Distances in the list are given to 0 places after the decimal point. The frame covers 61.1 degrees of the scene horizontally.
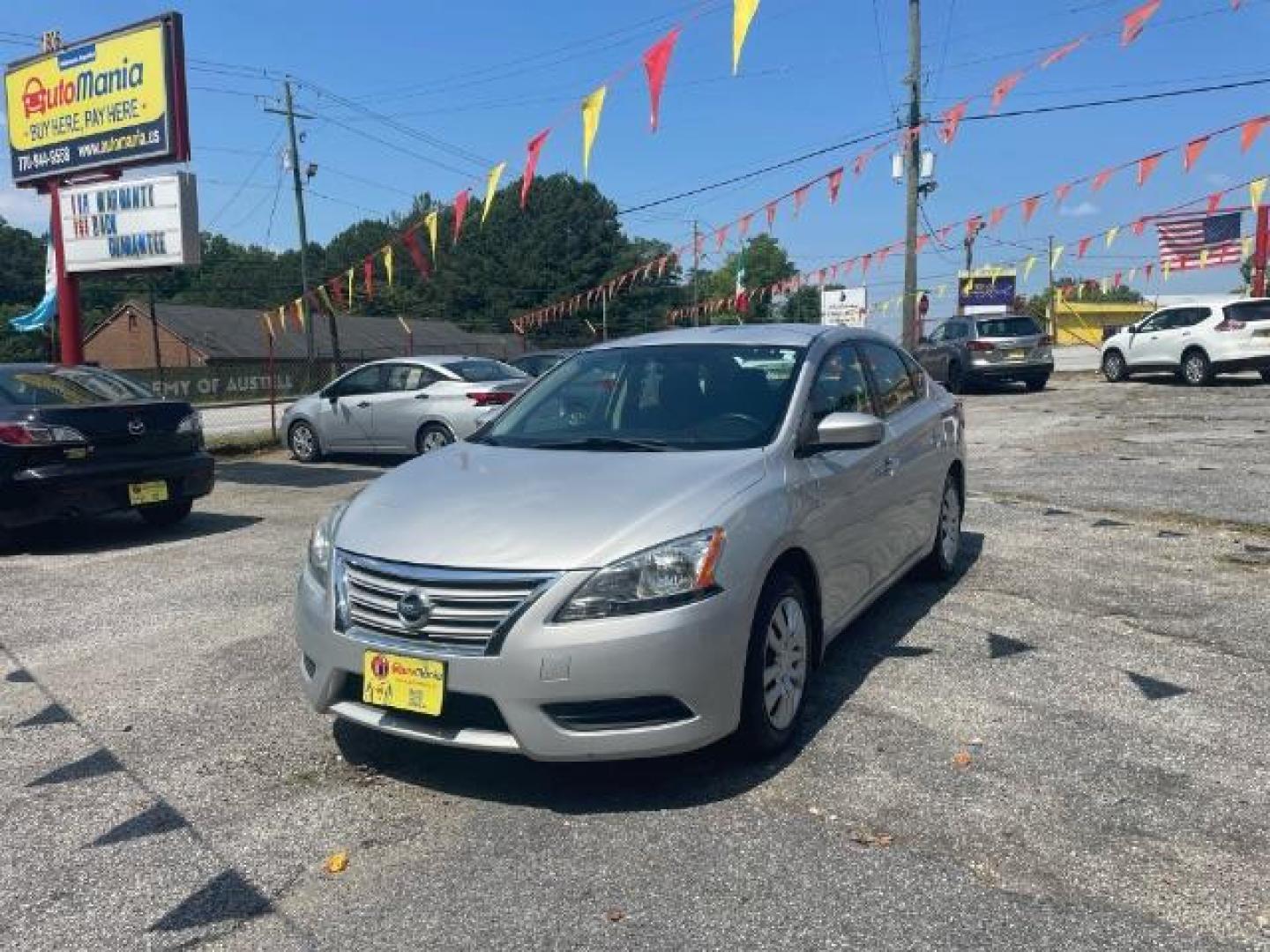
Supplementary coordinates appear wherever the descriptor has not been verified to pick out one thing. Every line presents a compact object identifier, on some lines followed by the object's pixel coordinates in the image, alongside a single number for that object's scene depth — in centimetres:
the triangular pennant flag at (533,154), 1404
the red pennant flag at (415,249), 1897
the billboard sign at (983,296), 5206
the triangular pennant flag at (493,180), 1553
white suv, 2030
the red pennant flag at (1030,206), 2092
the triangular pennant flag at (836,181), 2047
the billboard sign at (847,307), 3831
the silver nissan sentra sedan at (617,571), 333
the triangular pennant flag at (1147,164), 1752
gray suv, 2253
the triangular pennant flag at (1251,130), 1487
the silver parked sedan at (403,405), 1323
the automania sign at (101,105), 1314
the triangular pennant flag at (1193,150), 1592
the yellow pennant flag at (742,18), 979
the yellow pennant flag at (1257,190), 1953
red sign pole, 1429
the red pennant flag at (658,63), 1130
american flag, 3064
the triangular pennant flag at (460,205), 1734
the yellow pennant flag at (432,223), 1831
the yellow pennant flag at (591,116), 1280
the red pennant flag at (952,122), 1580
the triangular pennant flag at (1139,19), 1093
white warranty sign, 1351
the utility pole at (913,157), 2650
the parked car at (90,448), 755
